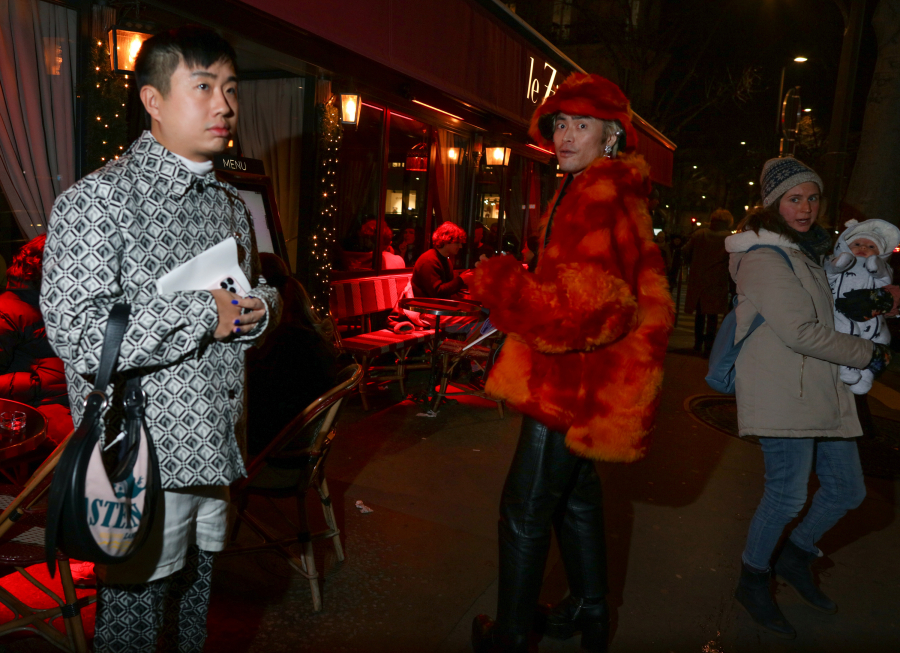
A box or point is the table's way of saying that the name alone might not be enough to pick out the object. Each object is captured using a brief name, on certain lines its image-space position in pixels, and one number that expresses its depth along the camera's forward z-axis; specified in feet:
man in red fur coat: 6.95
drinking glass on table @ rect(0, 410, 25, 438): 8.14
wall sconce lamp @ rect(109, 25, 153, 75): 15.76
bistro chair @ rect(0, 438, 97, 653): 7.12
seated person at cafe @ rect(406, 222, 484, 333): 22.24
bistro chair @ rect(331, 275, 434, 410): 19.35
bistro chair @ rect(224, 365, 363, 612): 9.01
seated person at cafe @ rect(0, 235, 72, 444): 11.13
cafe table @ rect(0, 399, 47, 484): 7.60
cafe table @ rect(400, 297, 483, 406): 18.71
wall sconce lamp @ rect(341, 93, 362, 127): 22.61
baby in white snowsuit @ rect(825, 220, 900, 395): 10.05
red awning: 12.32
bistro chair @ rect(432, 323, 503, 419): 19.86
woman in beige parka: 8.93
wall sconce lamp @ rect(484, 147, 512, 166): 34.40
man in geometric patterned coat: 4.72
